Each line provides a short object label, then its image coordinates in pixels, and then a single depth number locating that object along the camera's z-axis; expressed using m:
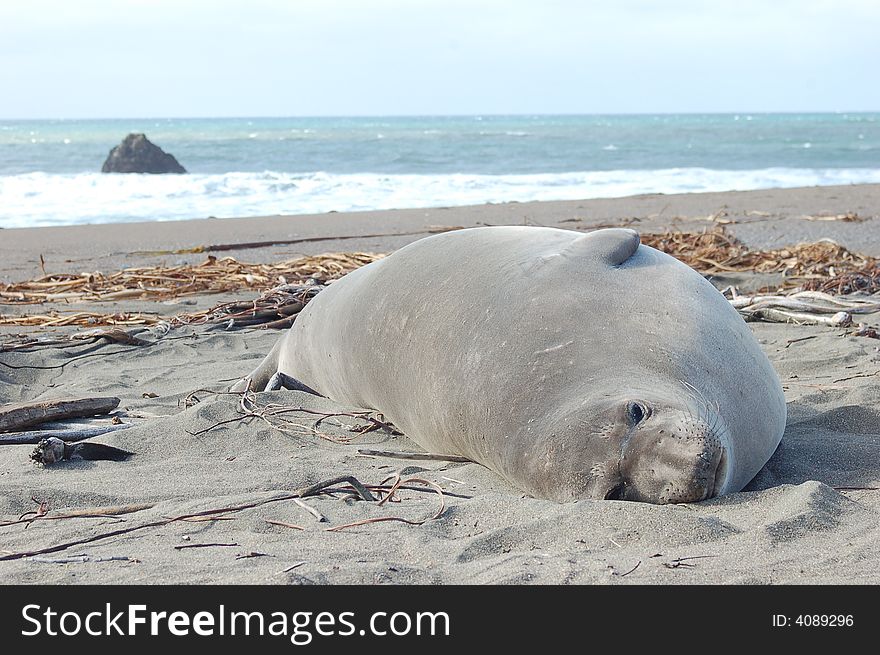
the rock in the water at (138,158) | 26.62
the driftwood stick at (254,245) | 10.03
